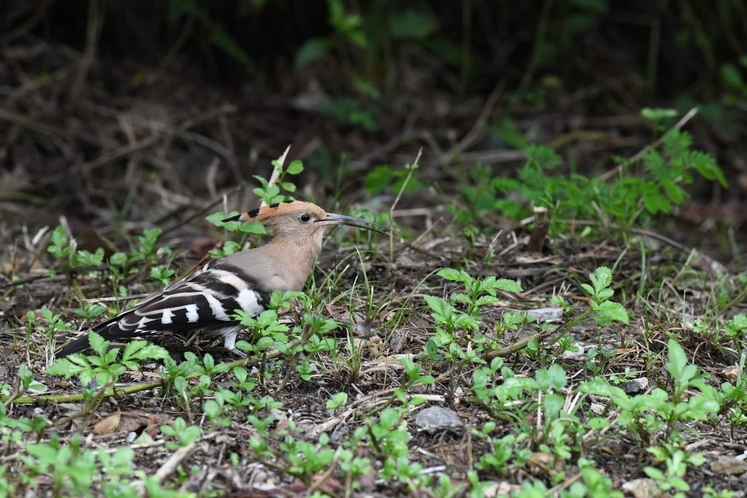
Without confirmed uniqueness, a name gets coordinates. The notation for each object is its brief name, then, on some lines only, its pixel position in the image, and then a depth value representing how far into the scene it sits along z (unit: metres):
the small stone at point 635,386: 6.46
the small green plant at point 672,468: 4.93
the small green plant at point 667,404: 5.22
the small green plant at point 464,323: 6.11
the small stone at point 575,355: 6.76
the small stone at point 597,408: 6.05
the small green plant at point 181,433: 5.12
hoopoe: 6.62
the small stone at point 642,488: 5.13
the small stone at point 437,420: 5.71
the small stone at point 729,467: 5.47
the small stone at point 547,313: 7.58
